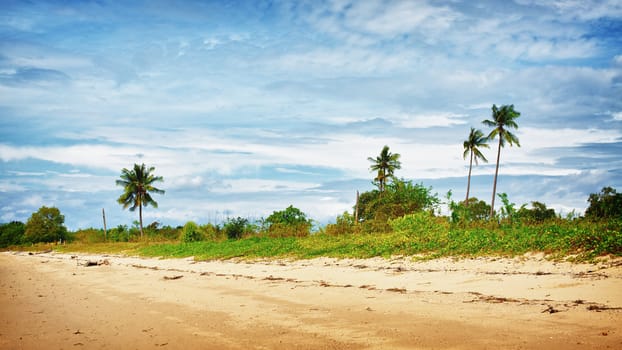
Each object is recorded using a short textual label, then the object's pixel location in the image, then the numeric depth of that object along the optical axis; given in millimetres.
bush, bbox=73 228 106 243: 54500
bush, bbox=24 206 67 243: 57531
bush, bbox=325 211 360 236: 21431
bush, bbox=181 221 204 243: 32188
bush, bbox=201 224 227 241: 31272
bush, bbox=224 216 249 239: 29341
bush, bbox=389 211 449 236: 15062
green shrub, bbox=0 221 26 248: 59938
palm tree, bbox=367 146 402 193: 55688
